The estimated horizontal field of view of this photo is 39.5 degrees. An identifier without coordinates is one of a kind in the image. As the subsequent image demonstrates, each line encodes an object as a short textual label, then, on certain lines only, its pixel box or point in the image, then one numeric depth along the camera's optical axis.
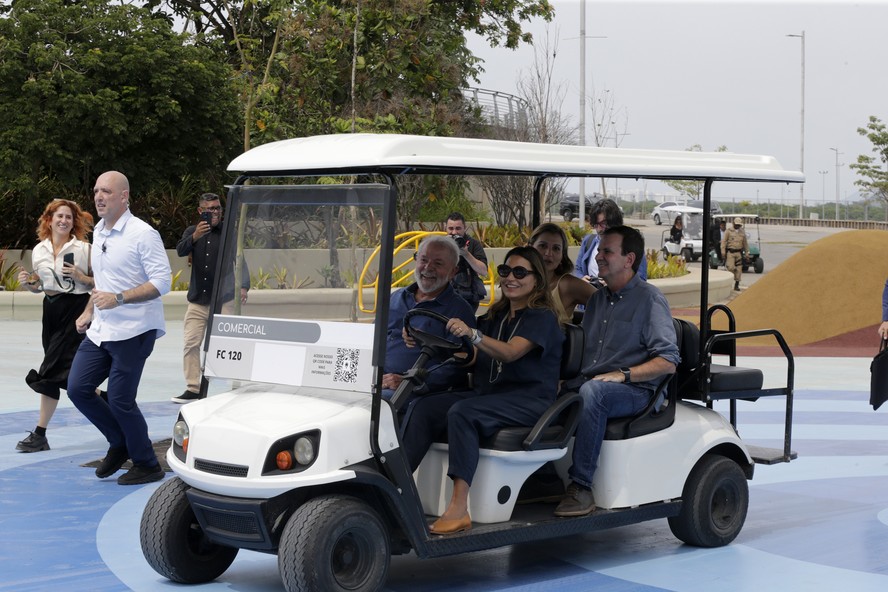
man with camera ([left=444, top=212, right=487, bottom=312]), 6.86
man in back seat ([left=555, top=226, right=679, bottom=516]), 5.54
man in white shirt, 7.00
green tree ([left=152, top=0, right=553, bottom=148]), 21.55
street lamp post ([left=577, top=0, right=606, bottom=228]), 33.62
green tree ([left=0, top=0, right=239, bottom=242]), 20.67
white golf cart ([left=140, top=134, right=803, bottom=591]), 4.77
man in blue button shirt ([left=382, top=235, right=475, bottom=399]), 5.55
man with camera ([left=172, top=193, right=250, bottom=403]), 9.57
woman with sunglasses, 5.12
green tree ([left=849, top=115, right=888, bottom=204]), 55.81
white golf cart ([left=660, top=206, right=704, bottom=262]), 33.62
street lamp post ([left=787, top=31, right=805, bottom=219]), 55.69
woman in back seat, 6.76
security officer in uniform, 25.91
